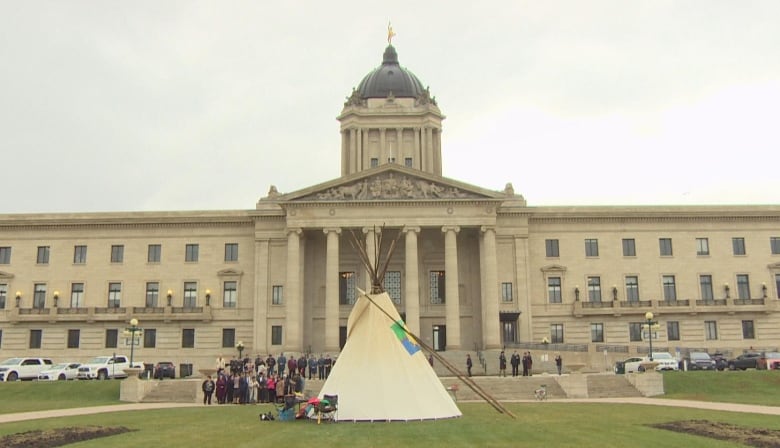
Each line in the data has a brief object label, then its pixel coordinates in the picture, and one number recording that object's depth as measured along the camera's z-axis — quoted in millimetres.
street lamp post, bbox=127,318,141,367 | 49000
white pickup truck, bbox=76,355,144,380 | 53859
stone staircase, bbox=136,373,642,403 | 42250
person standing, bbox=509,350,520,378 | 49859
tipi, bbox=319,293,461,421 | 26922
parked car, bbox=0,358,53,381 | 53219
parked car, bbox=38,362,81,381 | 52844
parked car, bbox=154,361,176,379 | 55475
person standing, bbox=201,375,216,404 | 39094
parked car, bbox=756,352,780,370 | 52938
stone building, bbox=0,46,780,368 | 65562
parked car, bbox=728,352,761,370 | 54562
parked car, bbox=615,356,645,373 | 50369
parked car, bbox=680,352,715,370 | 54031
